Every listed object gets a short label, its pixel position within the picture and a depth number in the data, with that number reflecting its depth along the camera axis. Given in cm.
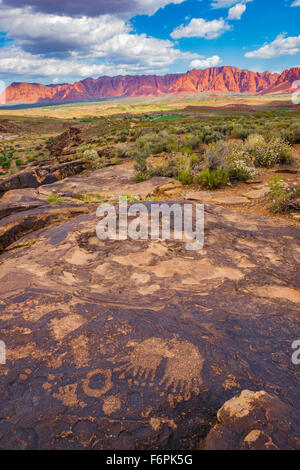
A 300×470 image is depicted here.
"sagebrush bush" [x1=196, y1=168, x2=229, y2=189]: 873
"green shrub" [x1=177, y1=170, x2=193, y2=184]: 927
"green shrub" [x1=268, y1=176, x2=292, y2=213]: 661
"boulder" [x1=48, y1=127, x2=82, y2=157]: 2866
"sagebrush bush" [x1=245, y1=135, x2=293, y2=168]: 1045
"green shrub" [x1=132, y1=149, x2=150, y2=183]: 1044
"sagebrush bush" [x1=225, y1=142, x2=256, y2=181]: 919
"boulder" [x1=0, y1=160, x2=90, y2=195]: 1238
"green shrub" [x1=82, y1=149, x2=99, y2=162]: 1609
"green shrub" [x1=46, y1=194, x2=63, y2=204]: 771
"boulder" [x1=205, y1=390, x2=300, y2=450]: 142
